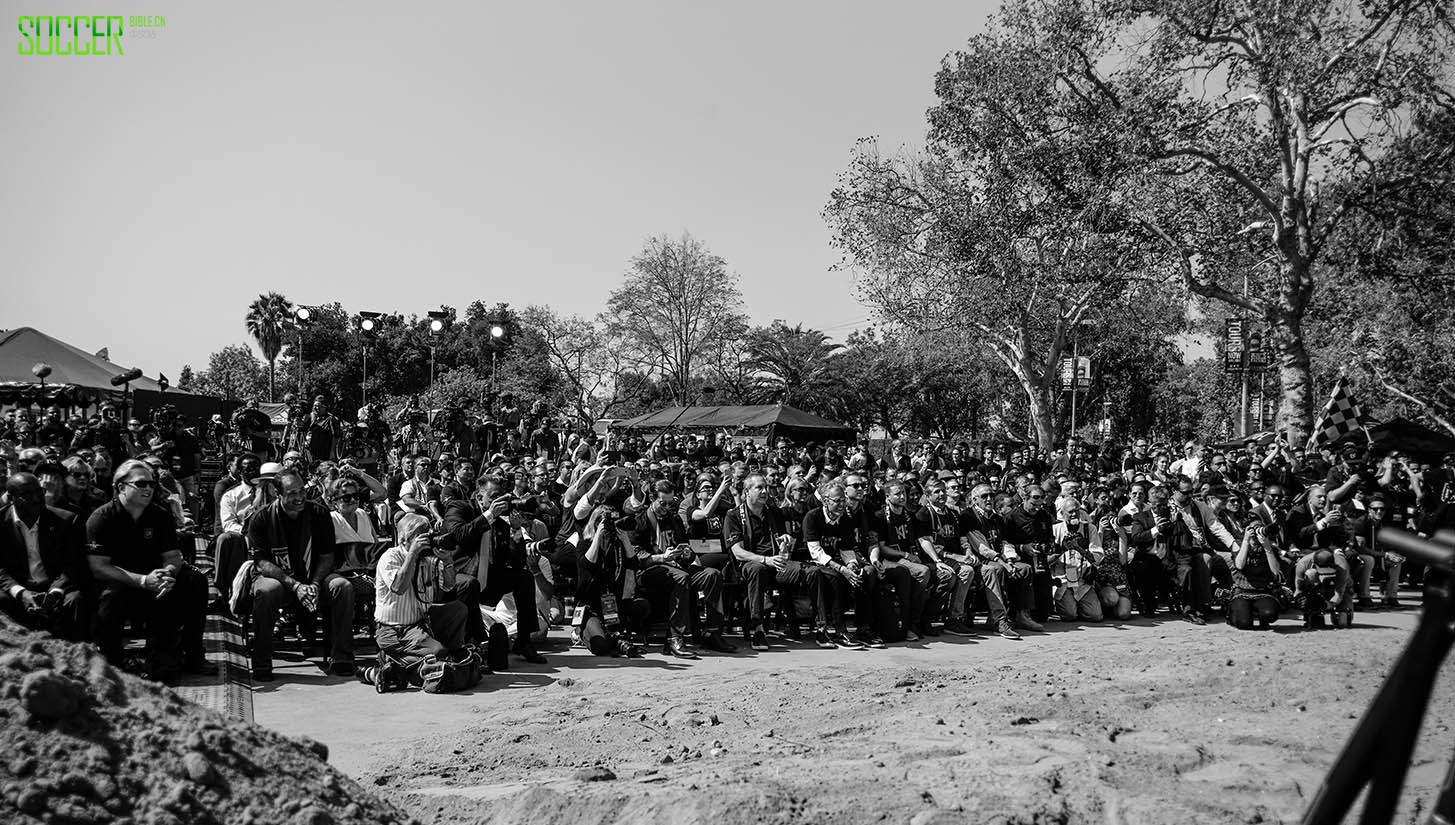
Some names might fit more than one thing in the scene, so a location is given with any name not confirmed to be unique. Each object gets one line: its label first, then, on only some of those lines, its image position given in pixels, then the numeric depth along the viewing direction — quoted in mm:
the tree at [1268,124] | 19266
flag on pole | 20719
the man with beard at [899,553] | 10234
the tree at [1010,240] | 21047
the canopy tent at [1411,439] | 22469
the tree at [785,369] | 57625
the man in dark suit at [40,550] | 6938
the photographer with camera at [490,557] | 8383
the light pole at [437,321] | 23919
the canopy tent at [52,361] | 25516
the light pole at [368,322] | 25047
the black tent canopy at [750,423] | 29047
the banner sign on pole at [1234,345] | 31984
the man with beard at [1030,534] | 11391
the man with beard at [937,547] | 10617
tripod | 1810
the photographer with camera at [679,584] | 9289
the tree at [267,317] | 51531
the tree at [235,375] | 68000
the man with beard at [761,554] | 9852
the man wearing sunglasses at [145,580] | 7109
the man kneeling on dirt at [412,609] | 7496
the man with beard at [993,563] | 10836
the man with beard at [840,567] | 9914
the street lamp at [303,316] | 25234
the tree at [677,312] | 54625
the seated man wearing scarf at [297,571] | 7758
